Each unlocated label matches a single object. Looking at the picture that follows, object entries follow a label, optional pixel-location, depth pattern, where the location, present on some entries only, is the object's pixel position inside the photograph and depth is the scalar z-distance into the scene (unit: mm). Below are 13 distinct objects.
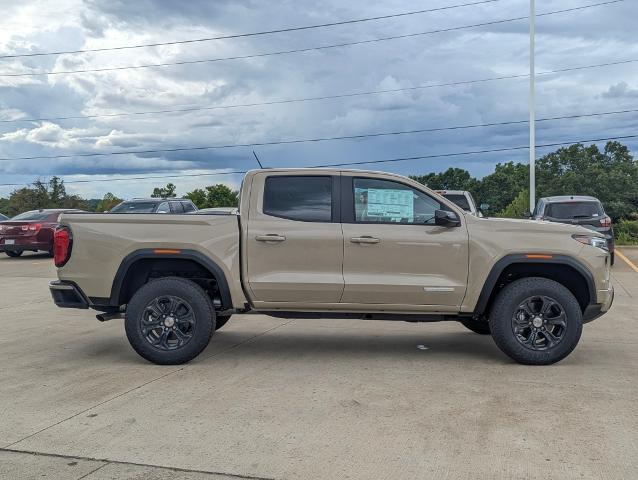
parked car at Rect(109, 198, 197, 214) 18828
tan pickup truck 6469
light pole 28328
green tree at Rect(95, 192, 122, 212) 71100
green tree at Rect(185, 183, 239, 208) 52594
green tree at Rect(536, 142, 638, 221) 42438
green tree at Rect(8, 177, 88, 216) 75000
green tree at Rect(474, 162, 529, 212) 68625
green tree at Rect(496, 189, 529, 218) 43966
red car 20656
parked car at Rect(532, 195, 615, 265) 15500
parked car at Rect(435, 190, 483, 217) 14389
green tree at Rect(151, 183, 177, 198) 53250
